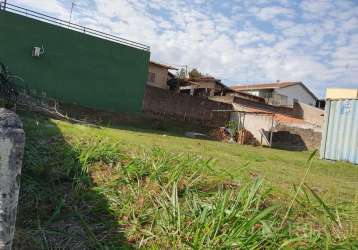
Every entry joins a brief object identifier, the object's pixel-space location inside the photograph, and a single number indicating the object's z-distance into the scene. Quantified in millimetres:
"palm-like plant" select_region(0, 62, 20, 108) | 7123
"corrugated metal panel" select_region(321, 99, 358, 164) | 12938
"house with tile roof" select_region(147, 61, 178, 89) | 30659
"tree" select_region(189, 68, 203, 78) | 43662
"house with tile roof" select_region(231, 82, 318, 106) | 44062
